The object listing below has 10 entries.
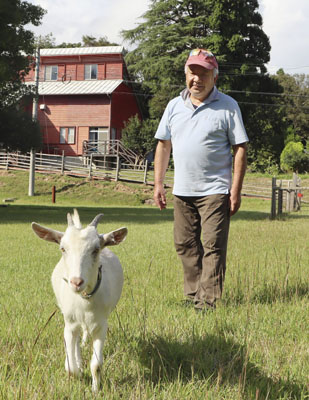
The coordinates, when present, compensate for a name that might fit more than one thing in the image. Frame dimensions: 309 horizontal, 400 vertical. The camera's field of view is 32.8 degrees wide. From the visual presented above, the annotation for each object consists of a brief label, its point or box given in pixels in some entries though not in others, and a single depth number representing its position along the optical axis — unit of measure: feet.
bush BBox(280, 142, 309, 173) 139.44
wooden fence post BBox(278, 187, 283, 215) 70.69
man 16.78
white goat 10.03
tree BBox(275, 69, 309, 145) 193.88
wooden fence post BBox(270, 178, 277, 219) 68.05
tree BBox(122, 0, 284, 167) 137.90
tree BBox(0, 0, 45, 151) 63.52
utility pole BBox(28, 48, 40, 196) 102.48
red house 147.64
